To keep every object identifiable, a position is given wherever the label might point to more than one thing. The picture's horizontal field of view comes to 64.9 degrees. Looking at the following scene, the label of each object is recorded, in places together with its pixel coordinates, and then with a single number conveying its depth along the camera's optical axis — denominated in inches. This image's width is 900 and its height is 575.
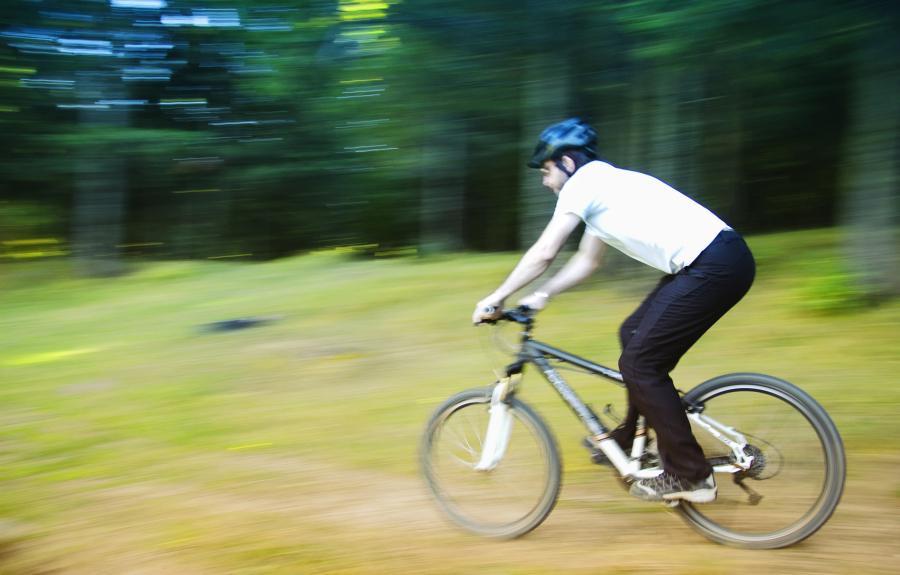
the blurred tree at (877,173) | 275.0
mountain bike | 126.3
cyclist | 124.0
